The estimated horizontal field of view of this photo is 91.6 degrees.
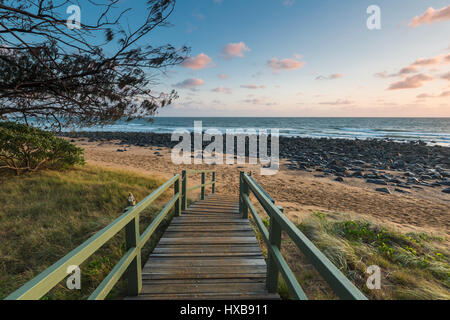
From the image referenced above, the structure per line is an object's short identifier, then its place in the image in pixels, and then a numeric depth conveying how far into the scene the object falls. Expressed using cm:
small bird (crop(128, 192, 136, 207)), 231
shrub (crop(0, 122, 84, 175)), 755
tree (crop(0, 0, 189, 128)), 340
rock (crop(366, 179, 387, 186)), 1214
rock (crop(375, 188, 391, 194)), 1072
